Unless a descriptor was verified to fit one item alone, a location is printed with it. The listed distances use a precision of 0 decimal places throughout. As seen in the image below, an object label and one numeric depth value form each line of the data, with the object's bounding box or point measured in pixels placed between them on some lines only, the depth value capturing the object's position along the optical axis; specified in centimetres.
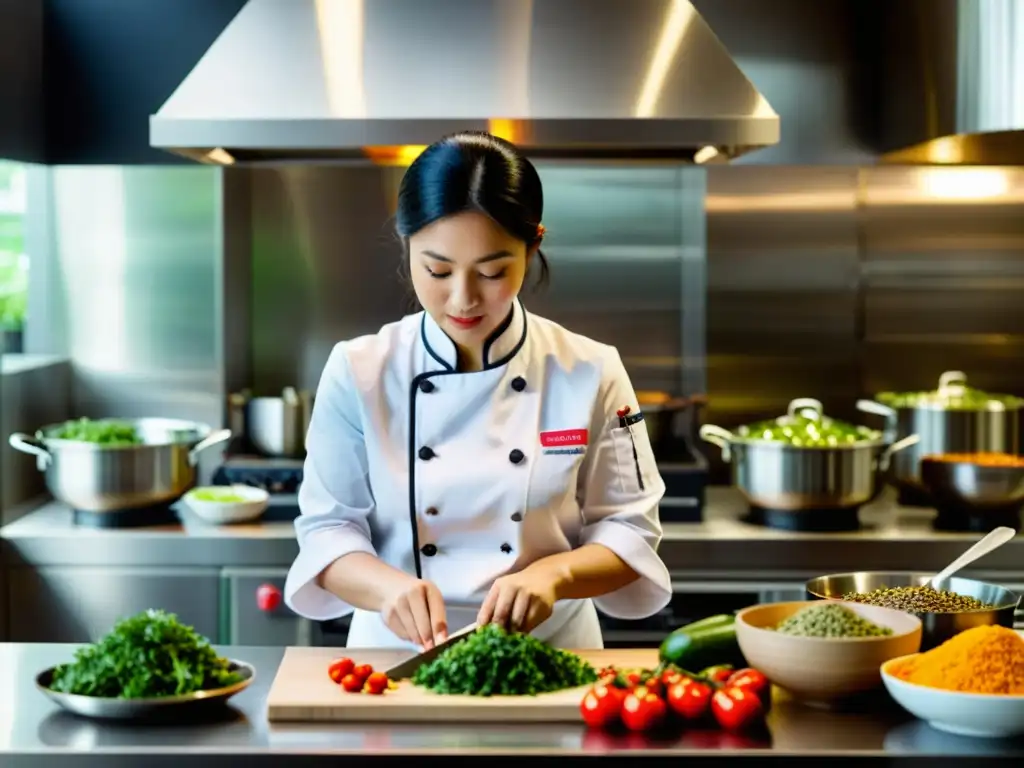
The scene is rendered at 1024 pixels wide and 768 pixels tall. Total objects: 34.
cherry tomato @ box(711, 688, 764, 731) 193
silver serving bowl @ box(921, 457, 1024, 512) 388
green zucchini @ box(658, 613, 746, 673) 212
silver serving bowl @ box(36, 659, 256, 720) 196
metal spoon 227
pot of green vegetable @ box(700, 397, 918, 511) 385
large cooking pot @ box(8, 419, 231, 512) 382
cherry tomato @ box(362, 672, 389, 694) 203
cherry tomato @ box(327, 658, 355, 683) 210
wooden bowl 198
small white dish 387
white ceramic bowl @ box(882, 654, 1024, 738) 186
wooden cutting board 199
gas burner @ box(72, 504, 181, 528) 390
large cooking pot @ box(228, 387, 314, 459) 421
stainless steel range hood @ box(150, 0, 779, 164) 323
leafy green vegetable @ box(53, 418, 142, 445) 389
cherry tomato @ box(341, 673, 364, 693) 205
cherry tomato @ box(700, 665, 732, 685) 204
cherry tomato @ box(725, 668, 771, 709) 199
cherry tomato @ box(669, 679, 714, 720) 195
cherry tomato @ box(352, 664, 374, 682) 206
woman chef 248
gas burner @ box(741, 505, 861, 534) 390
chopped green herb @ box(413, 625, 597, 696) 204
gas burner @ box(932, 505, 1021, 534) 393
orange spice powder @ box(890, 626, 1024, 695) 190
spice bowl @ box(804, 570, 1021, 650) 215
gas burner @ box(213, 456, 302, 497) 407
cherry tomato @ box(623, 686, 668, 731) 193
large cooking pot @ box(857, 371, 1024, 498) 415
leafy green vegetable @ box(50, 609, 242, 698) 199
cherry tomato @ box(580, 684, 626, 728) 194
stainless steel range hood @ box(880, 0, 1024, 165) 351
